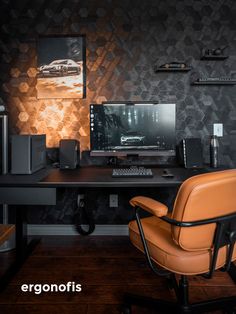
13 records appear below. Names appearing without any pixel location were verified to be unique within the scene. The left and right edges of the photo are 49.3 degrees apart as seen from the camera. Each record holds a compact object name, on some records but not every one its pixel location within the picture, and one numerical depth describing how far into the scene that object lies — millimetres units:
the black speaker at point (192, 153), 2262
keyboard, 1854
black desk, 1666
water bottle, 2232
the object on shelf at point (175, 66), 2365
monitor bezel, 2248
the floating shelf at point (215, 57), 2371
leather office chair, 1111
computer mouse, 1886
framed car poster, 2463
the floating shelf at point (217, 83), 2391
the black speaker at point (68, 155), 2246
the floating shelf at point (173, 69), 2385
